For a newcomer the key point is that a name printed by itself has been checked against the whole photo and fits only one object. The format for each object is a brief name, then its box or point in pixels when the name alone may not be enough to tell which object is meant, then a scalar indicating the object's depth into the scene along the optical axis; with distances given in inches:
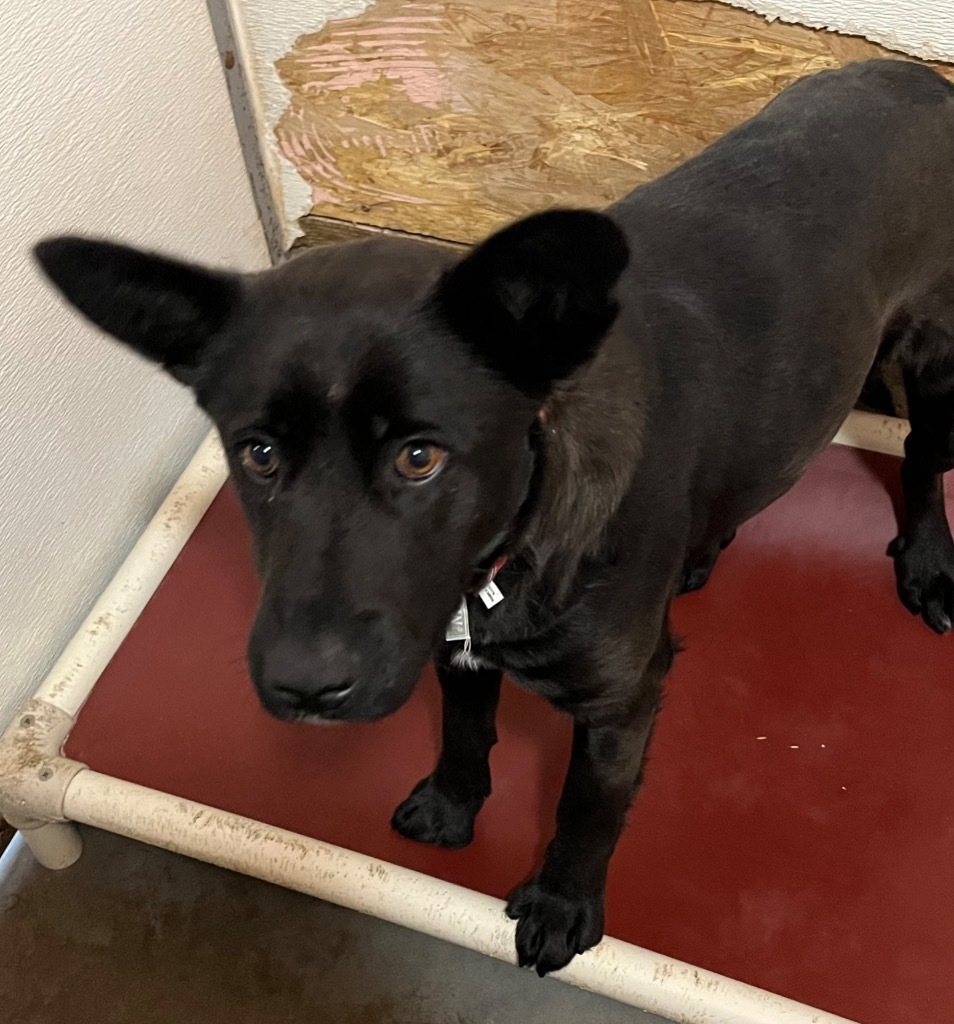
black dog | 38.9
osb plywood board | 79.0
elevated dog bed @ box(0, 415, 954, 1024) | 64.0
